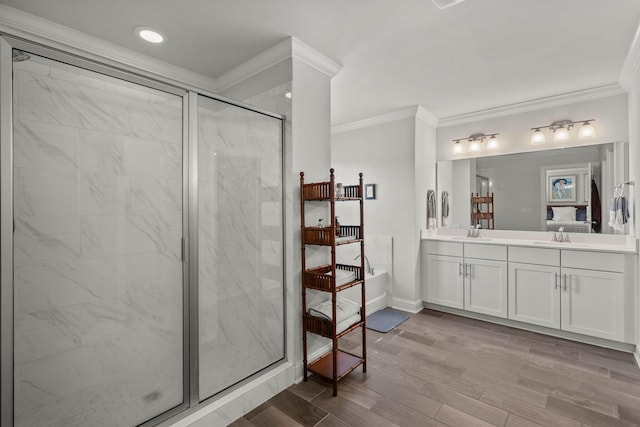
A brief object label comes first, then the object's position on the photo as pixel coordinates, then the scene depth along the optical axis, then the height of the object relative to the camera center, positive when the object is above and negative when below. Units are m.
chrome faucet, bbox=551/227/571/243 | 3.32 -0.28
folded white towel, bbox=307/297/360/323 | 2.27 -0.74
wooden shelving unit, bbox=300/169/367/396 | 2.18 -0.49
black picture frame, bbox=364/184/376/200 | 4.15 +0.27
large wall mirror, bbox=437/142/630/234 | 3.16 +0.28
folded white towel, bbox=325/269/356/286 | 2.35 -0.50
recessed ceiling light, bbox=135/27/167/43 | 2.12 +1.24
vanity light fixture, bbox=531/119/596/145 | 3.24 +0.85
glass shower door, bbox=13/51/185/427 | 1.35 -0.17
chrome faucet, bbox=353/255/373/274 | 3.95 -0.71
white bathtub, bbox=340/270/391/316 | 3.47 -0.94
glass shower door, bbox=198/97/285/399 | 1.94 -0.22
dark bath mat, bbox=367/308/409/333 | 3.32 -1.22
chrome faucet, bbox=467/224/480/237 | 3.89 -0.25
